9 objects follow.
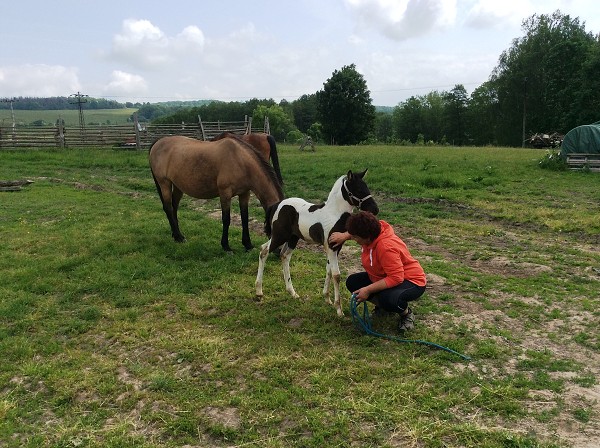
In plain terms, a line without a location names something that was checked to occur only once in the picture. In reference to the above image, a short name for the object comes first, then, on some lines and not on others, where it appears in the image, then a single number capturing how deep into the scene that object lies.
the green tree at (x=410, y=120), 75.25
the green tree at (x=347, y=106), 52.31
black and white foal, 4.54
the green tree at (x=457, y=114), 64.06
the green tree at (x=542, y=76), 43.50
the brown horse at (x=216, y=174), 6.73
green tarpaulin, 15.98
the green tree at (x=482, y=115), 53.19
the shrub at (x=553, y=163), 15.56
